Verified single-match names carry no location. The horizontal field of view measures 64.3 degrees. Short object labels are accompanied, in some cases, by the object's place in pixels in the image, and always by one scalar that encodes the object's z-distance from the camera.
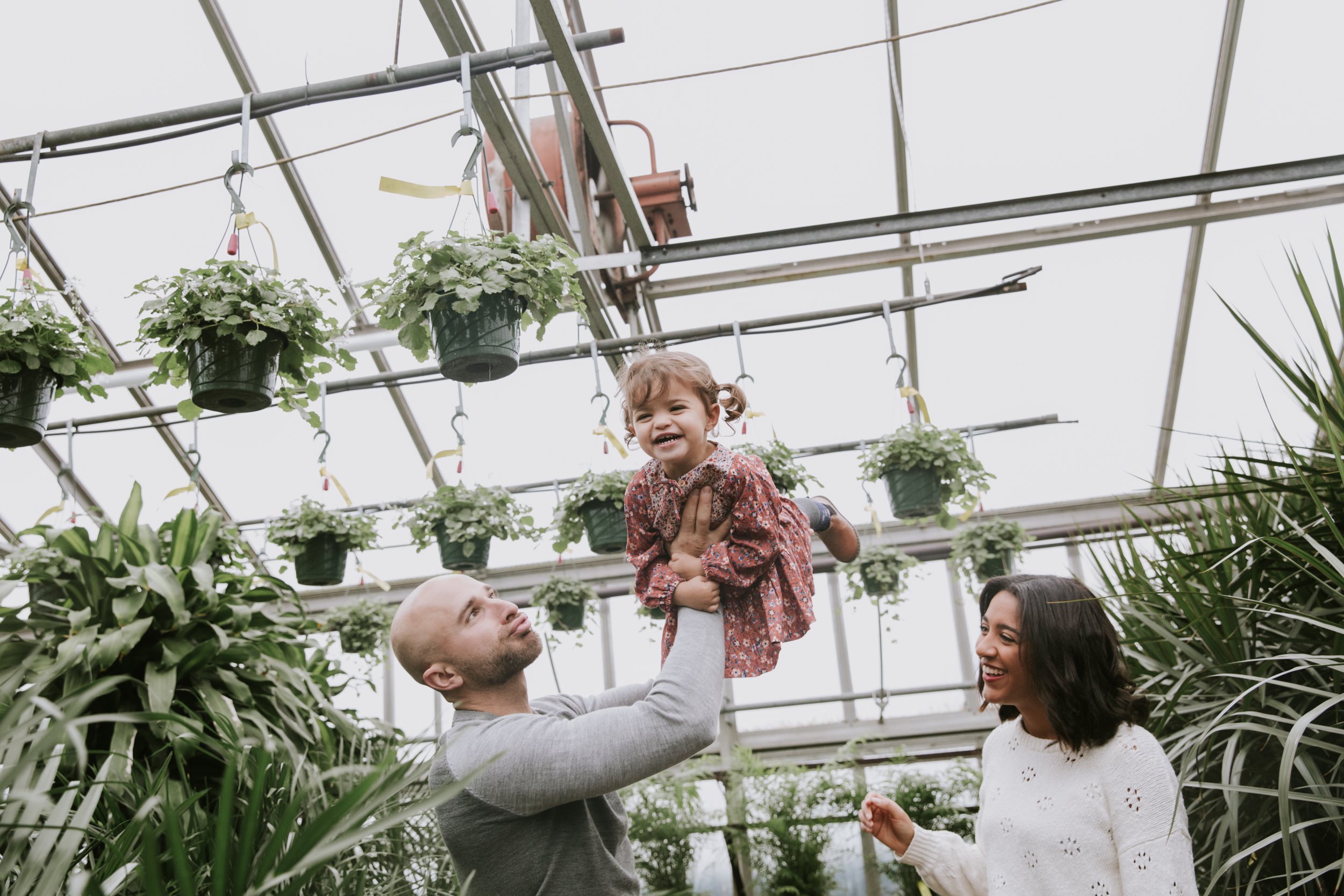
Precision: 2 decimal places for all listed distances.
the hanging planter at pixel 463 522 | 5.08
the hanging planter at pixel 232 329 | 2.97
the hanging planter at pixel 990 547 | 6.19
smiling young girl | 1.50
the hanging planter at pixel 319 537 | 5.08
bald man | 1.38
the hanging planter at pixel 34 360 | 3.16
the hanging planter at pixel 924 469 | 4.83
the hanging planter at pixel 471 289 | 3.03
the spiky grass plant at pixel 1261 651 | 1.90
